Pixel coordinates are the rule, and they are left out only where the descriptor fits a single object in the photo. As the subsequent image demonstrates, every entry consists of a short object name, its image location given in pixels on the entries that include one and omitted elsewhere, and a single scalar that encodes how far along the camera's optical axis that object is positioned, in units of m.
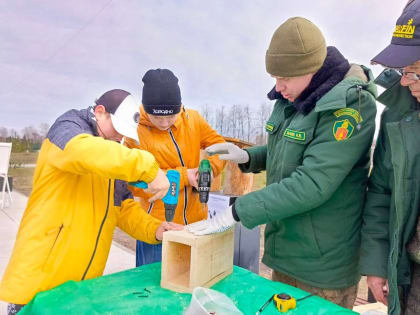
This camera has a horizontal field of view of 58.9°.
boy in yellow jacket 1.32
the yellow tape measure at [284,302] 1.29
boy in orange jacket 2.06
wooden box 1.44
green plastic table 1.27
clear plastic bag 1.00
